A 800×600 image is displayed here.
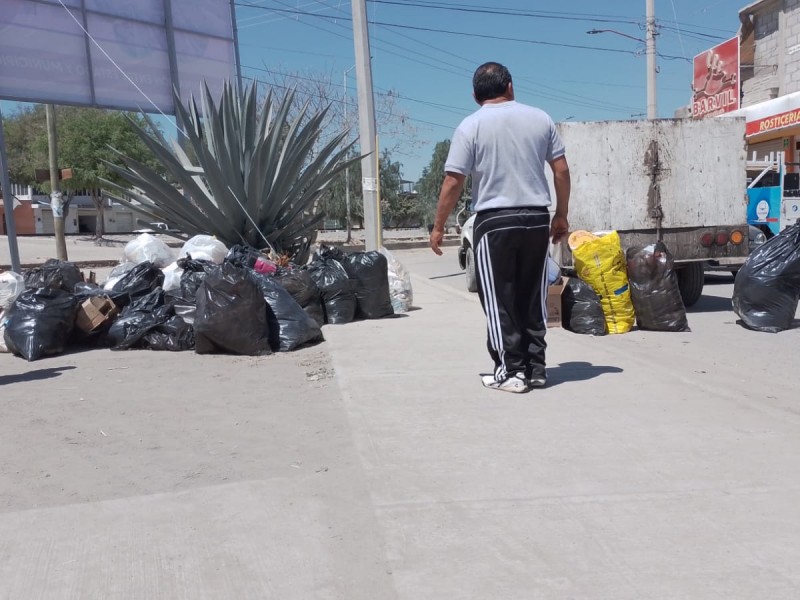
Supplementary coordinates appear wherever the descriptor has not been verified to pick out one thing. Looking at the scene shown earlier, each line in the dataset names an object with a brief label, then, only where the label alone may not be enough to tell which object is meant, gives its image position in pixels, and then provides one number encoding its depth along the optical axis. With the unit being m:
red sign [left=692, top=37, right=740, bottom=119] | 25.02
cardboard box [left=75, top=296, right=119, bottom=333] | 6.67
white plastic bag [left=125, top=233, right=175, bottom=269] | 9.14
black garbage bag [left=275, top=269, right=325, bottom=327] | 7.25
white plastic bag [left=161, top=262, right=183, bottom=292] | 7.65
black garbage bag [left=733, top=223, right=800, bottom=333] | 7.36
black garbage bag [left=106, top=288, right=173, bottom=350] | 6.64
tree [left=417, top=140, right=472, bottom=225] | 41.19
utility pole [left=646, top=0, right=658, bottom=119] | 21.78
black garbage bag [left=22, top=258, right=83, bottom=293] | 7.28
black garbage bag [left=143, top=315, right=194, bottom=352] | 6.54
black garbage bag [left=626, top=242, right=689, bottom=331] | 7.26
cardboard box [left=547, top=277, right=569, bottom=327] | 7.50
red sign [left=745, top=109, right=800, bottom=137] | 20.21
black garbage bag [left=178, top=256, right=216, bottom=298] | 7.02
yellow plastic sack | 7.23
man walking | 4.45
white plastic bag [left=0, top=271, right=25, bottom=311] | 7.81
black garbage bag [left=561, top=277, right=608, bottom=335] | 7.29
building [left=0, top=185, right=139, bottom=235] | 61.69
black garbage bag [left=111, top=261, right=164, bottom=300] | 7.26
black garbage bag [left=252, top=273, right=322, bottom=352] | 6.45
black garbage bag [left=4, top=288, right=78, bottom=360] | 6.27
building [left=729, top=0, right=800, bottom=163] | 21.14
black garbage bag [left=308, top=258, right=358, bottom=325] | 7.67
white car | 11.84
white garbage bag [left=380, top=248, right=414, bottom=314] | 8.55
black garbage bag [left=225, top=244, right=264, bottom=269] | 7.50
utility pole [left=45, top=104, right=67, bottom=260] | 18.08
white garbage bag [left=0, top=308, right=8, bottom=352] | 6.63
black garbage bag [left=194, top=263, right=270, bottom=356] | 6.08
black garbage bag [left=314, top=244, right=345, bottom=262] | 7.94
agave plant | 9.31
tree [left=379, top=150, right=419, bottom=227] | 41.25
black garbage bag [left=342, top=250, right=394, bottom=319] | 7.85
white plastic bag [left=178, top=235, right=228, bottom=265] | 8.59
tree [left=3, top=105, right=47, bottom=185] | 49.88
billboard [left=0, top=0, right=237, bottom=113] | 10.24
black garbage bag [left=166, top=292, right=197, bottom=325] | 6.72
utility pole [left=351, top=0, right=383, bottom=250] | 13.00
